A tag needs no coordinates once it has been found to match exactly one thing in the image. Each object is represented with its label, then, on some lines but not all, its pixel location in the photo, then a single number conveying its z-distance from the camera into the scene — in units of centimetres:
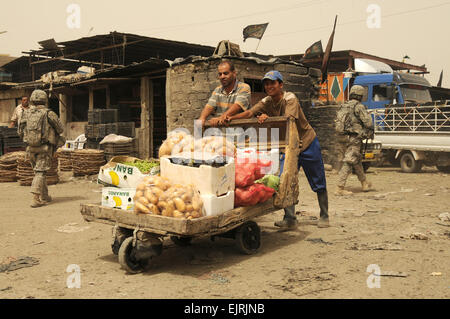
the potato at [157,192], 388
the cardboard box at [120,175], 431
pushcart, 374
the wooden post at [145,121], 1383
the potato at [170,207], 378
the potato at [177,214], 373
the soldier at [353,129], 897
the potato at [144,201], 387
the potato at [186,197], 377
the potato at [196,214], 375
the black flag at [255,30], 1383
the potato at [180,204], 373
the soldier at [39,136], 797
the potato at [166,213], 379
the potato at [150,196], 386
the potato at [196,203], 378
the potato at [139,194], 394
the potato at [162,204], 381
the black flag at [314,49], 1802
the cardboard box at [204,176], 388
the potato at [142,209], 384
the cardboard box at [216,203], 389
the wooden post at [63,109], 1756
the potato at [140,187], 395
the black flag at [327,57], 1573
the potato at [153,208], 385
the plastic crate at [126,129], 1342
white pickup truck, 1178
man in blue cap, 500
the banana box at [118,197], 409
